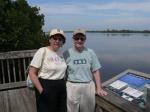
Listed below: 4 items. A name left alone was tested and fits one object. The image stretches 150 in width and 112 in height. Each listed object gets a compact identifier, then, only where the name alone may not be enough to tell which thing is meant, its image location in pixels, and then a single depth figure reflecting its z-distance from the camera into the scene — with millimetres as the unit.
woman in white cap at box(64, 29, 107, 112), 1424
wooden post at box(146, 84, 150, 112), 1000
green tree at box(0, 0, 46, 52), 2240
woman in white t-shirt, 1363
